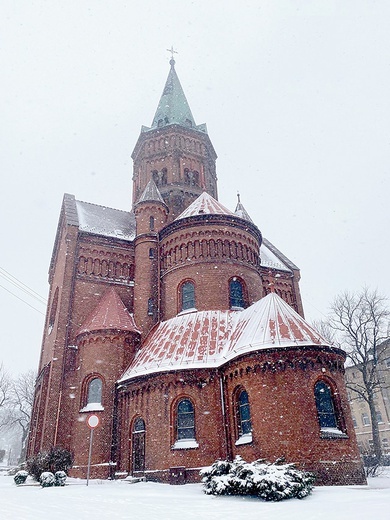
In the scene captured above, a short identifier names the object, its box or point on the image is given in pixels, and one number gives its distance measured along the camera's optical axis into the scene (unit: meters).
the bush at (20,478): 17.73
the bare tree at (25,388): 62.75
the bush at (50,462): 18.56
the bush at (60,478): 16.61
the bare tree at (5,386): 59.13
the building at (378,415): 49.30
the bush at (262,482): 11.71
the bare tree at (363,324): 34.38
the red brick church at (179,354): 16.64
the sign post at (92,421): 16.98
